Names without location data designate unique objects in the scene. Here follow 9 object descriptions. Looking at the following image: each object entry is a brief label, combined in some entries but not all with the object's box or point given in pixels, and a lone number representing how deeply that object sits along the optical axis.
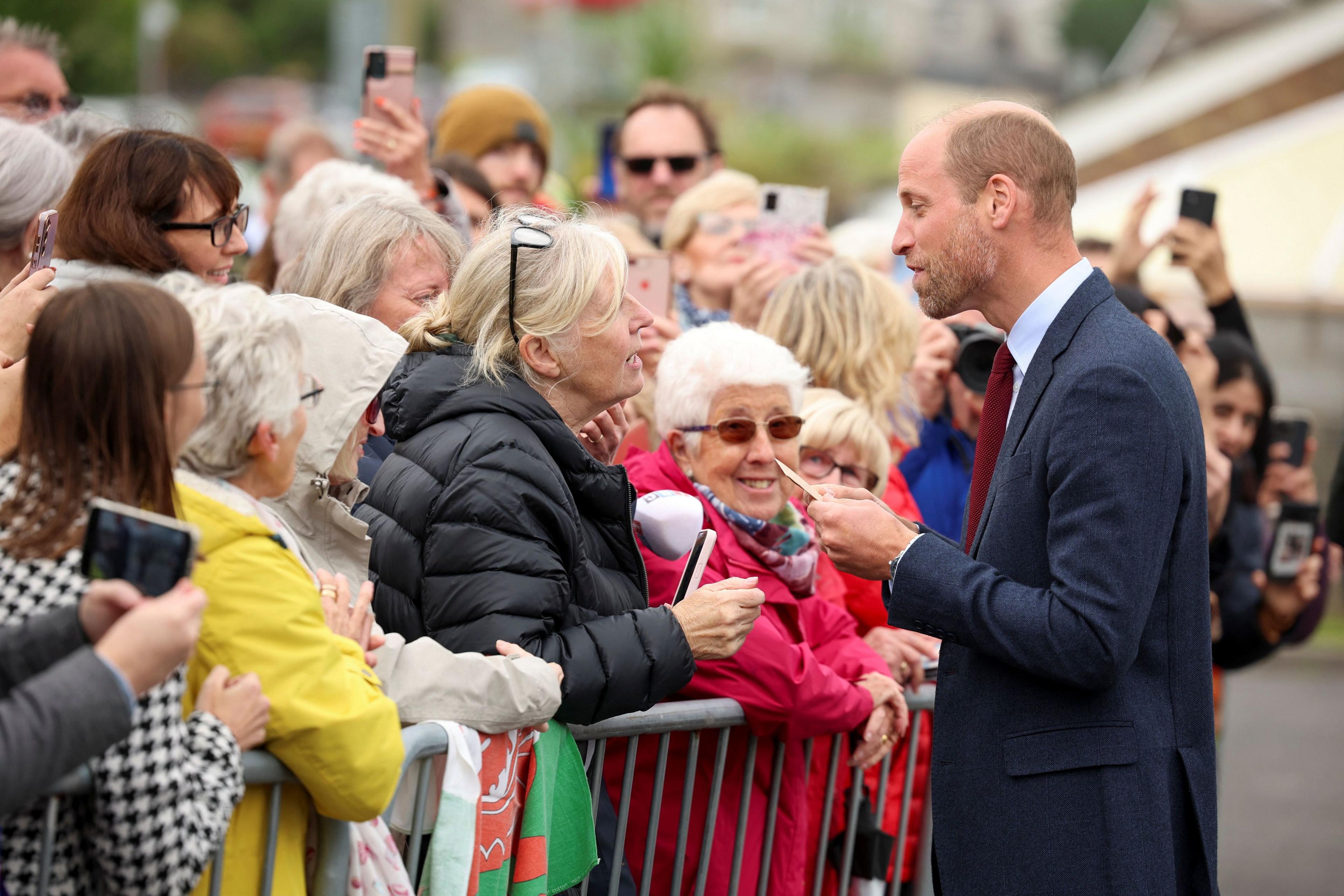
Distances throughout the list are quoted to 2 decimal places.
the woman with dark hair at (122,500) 4.52
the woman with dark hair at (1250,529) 12.42
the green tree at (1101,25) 90.31
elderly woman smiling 7.27
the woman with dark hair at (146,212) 6.62
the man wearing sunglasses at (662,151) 14.04
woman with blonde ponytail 5.98
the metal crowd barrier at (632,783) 4.97
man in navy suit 5.79
